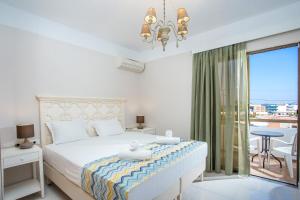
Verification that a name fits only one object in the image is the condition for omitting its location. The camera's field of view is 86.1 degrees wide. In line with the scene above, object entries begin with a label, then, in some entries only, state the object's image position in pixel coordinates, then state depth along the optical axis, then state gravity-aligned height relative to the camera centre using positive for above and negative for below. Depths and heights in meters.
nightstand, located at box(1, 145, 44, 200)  1.99 -0.82
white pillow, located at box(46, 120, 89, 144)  2.60 -0.56
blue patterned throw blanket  1.29 -0.68
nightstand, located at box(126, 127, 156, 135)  3.89 -0.79
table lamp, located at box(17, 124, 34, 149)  2.23 -0.48
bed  1.59 -0.73
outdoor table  3.21 -0.95
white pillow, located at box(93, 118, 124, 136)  3.21 -0.60
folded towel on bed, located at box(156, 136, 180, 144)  2.42 -0.65
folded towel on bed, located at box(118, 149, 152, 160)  1.73 -0.62
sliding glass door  2.91 -0.30
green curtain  2.81 -0.17
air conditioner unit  3.82 +0.82
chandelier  1.75 +0.81
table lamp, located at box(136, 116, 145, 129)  4.13 -0.57
